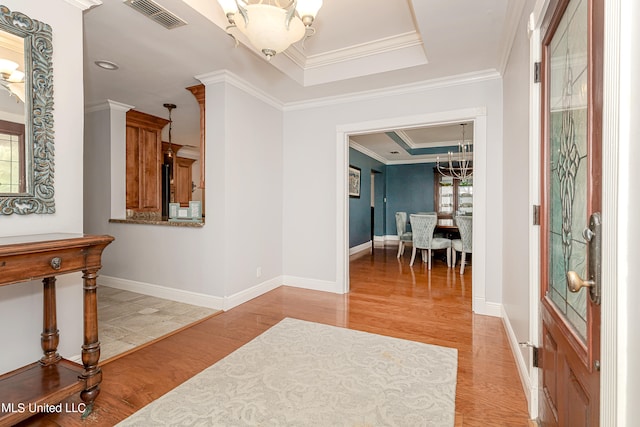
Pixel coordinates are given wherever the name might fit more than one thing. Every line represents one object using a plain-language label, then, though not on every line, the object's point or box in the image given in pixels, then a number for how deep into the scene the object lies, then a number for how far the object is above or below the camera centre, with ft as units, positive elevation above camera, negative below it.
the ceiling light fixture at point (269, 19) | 5.80 +3.54
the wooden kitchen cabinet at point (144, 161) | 14.55 +2.28
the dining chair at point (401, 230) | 21.43 -1.52
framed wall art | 22.72 +1.98
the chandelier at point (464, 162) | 21.84 +3.75
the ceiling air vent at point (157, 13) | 6.88 +4.48
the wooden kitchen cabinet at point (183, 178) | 25.30 +2.55
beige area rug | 5.42 -3.55
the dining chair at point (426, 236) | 18.15 -1.58
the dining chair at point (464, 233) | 16.66 -1.30
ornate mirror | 5.50 +1.71
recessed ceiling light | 9.84 +4.58
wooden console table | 4.61 -2.22
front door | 2.85 +0.00
